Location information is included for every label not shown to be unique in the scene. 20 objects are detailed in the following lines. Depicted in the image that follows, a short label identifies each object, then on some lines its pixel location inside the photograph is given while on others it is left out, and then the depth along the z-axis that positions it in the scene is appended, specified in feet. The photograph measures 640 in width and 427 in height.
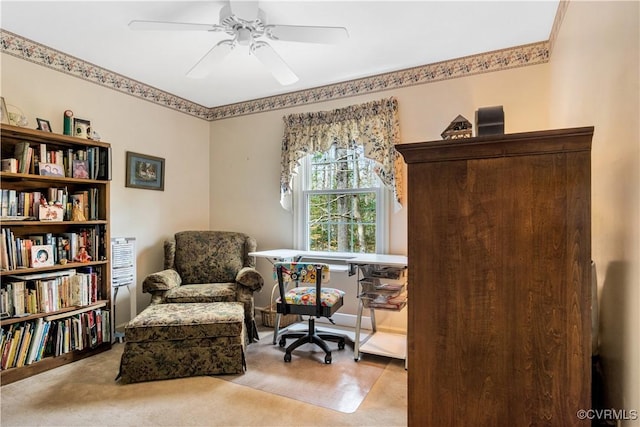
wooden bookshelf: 7.45
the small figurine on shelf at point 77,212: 8.69
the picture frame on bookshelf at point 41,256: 7.80
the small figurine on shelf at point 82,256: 8.71
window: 10.84
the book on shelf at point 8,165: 7.47
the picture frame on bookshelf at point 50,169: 8.02
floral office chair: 8.25
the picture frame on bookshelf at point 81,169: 8.74
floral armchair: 9.52
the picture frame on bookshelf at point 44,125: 8.35
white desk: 8.61
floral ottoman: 7.34
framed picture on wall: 10.85
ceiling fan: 6.12
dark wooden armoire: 3.13
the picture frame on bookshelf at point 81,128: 9.09
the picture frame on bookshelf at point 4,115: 7.60
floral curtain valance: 10.14
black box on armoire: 3.73
